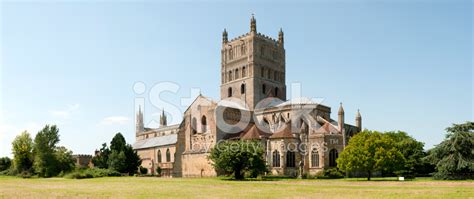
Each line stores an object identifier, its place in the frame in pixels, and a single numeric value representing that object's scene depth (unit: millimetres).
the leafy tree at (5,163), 96012
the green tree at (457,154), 49438
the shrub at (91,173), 59500
